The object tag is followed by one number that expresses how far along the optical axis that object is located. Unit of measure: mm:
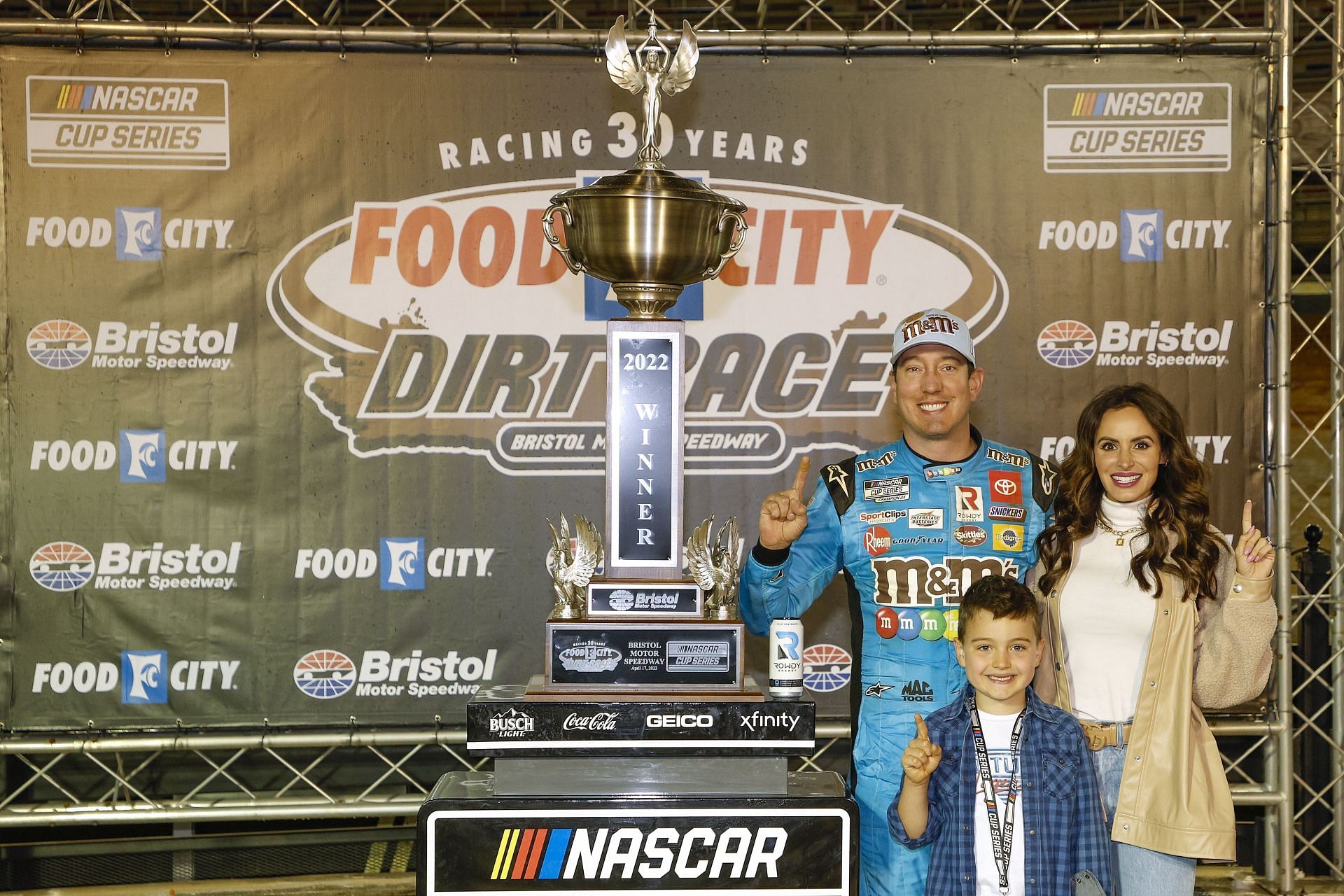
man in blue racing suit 2568
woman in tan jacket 2291
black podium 2162
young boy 2156
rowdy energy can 2295
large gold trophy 2408
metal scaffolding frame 3844
